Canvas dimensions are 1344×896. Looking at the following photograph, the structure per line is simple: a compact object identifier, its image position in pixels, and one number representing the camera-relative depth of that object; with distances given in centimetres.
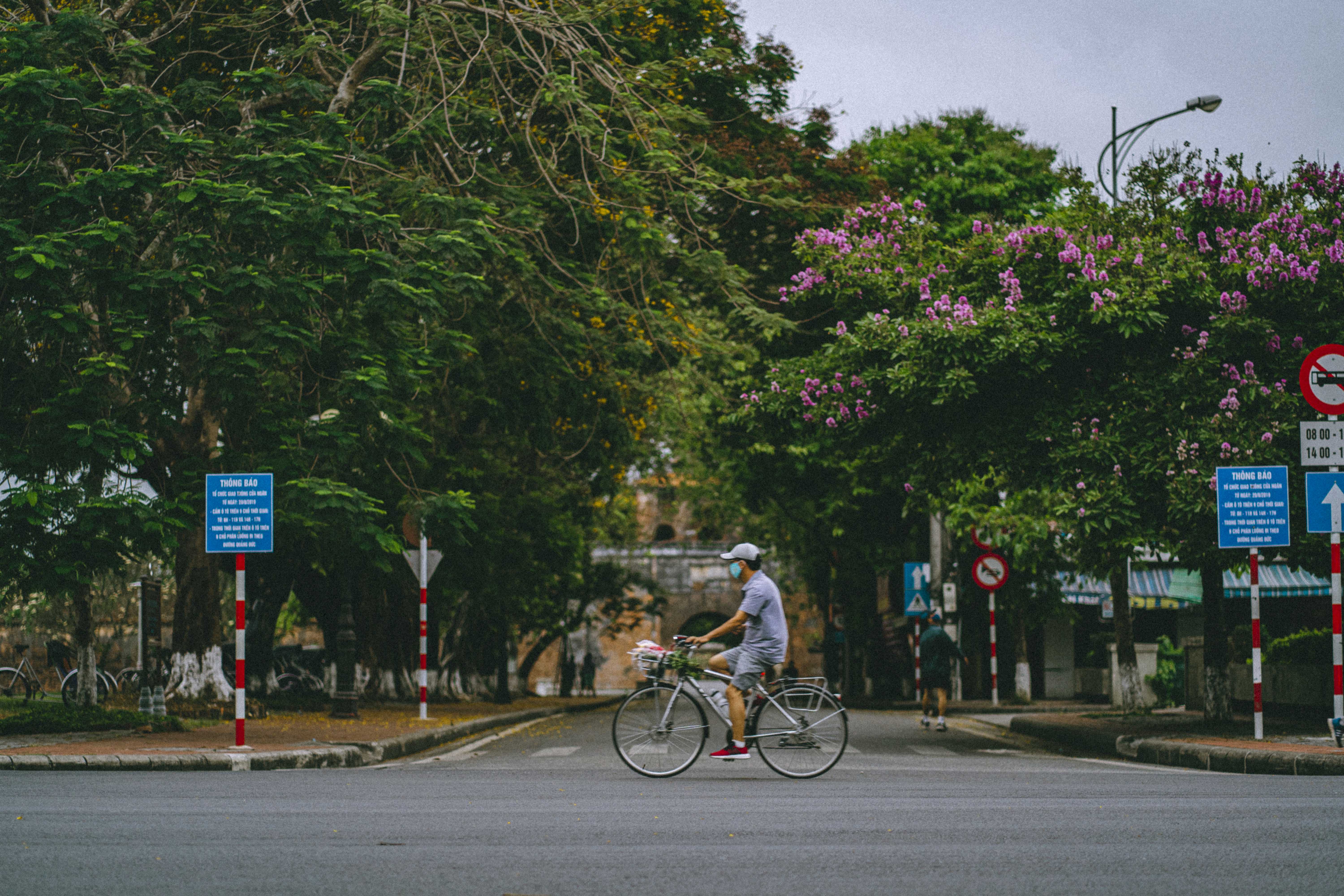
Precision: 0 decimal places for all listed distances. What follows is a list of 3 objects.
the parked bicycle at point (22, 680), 2523
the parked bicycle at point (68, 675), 2364
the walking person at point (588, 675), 5316
